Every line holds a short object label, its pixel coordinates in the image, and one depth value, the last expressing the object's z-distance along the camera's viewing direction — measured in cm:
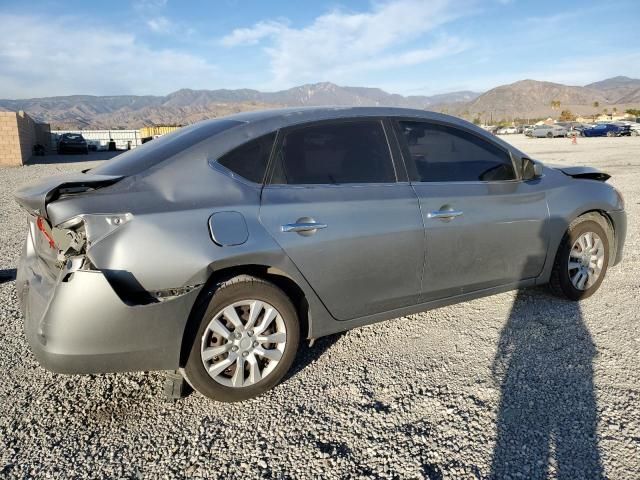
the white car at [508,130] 7421
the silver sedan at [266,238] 248
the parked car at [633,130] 4525
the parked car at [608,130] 4546
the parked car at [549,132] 5250
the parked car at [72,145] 3922
